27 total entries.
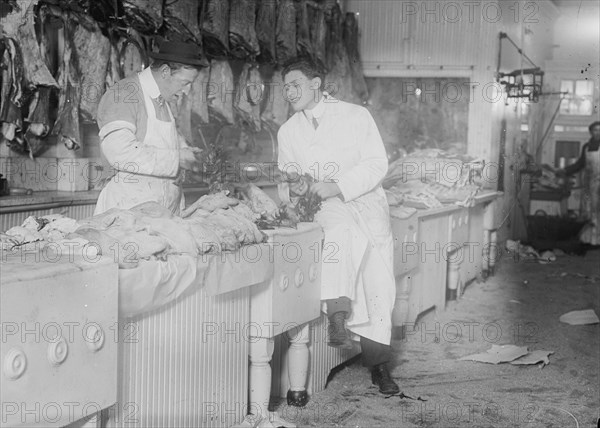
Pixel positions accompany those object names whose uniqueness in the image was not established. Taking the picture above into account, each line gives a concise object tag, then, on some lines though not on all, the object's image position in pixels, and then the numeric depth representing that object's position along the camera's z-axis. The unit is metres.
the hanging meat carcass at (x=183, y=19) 5.77
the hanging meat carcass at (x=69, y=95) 5.34
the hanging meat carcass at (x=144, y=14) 5.41
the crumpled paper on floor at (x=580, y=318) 6.61
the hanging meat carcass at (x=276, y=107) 7.36
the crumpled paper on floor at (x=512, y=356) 5.32
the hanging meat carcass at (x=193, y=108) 6.13
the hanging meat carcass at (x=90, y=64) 5.43
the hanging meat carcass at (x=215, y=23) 6.23
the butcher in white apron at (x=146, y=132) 3.78
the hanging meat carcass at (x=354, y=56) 8.60
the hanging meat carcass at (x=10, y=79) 4.92
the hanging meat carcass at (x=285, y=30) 7.26
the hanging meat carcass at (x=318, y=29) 7.85
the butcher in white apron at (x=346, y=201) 4.27
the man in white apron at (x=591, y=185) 11.55
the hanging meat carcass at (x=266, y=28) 7.00
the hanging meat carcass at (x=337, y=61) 8.28
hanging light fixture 8.70
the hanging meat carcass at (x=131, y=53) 5.72
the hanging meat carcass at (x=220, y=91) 6.55
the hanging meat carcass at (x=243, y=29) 6.52
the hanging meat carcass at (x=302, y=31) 7.52
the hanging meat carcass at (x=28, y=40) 4.94
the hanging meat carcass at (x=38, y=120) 5.16
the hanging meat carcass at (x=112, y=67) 5.59
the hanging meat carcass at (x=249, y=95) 6.94
